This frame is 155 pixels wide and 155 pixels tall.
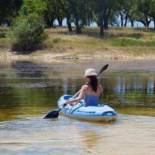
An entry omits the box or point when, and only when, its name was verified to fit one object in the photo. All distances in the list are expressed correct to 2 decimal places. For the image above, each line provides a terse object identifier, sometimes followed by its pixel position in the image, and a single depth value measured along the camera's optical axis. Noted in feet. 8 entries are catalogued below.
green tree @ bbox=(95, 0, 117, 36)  254.88
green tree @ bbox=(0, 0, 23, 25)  240.32
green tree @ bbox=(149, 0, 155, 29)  305.57
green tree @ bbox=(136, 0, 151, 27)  315.78
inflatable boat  59.67
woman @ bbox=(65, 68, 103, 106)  60.59
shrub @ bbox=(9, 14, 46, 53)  220.43
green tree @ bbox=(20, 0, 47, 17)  272.92
